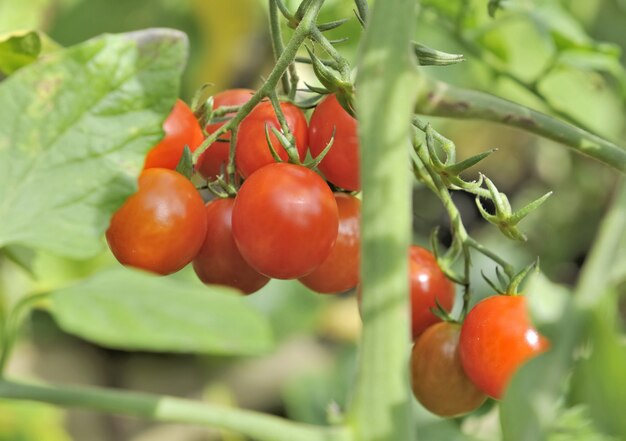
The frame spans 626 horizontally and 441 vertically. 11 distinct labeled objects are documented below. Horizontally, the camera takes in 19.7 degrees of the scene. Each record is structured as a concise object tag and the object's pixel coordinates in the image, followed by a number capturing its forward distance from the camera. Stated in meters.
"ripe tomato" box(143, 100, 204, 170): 0.45
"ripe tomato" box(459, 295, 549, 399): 0.44
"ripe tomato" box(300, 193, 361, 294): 0.47
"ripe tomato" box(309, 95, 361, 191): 0.45
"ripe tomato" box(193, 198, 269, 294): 0.47
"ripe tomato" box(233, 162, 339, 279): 0.44
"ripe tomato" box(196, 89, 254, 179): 0.47
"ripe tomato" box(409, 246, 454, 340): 0.48
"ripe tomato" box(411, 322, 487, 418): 0.47
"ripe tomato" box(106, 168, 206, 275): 0.44
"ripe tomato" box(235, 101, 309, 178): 0.45
